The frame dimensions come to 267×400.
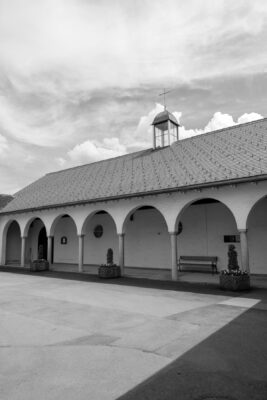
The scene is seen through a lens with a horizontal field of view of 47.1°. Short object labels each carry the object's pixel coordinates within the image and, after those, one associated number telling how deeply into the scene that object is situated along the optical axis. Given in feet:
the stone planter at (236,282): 33.94
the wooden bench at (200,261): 48.55
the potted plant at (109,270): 46.65
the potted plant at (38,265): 58.70
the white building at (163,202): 38.91
